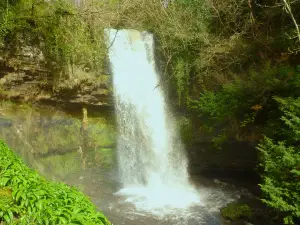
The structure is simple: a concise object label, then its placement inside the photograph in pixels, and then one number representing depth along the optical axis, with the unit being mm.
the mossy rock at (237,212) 8875
